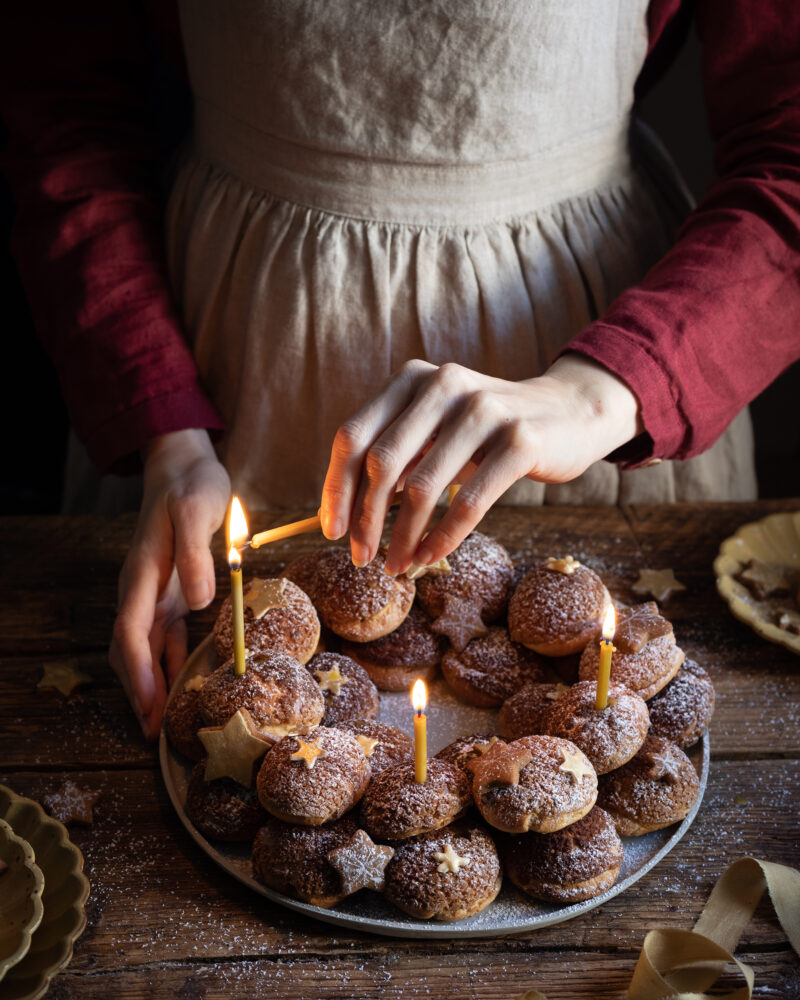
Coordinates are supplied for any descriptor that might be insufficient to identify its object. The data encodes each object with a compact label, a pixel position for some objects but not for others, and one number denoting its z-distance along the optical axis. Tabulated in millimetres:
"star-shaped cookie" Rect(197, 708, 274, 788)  884
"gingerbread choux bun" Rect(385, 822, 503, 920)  793
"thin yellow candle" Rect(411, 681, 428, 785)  821
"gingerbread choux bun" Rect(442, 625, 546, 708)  1034
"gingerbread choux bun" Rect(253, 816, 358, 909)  805
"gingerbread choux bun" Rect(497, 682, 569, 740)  961
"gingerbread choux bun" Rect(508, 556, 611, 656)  1038
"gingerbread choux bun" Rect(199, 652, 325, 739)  922
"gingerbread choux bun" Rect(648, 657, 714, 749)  953
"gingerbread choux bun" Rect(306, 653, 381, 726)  987
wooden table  791
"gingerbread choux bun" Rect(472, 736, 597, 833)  808
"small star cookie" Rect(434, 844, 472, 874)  799
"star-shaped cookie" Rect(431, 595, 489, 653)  1071
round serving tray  799
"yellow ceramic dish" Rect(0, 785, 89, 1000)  743
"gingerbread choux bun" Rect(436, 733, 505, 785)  891
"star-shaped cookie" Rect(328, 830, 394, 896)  795
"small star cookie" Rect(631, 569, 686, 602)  1223
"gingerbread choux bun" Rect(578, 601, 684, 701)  966
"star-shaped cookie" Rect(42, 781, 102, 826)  924
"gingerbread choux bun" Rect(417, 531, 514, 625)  1107
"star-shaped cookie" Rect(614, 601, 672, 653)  992
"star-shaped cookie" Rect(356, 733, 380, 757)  917
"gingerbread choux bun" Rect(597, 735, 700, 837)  871
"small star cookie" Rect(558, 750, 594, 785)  831
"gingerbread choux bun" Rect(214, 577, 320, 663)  1021
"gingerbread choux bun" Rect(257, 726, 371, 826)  826
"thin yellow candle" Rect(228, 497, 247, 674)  937
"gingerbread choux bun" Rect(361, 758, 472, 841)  818
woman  1134
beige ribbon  761
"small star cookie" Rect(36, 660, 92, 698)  1098
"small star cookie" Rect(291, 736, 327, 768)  846
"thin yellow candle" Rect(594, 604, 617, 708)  873
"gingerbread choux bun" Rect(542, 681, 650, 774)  875
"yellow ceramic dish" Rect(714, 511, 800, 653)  1140
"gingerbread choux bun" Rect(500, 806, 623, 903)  812
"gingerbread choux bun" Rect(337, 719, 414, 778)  916
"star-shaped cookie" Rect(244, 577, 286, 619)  1044
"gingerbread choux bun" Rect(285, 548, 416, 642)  1061
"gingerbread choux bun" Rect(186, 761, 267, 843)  871
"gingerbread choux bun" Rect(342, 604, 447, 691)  1070
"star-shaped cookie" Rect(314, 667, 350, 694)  1000
